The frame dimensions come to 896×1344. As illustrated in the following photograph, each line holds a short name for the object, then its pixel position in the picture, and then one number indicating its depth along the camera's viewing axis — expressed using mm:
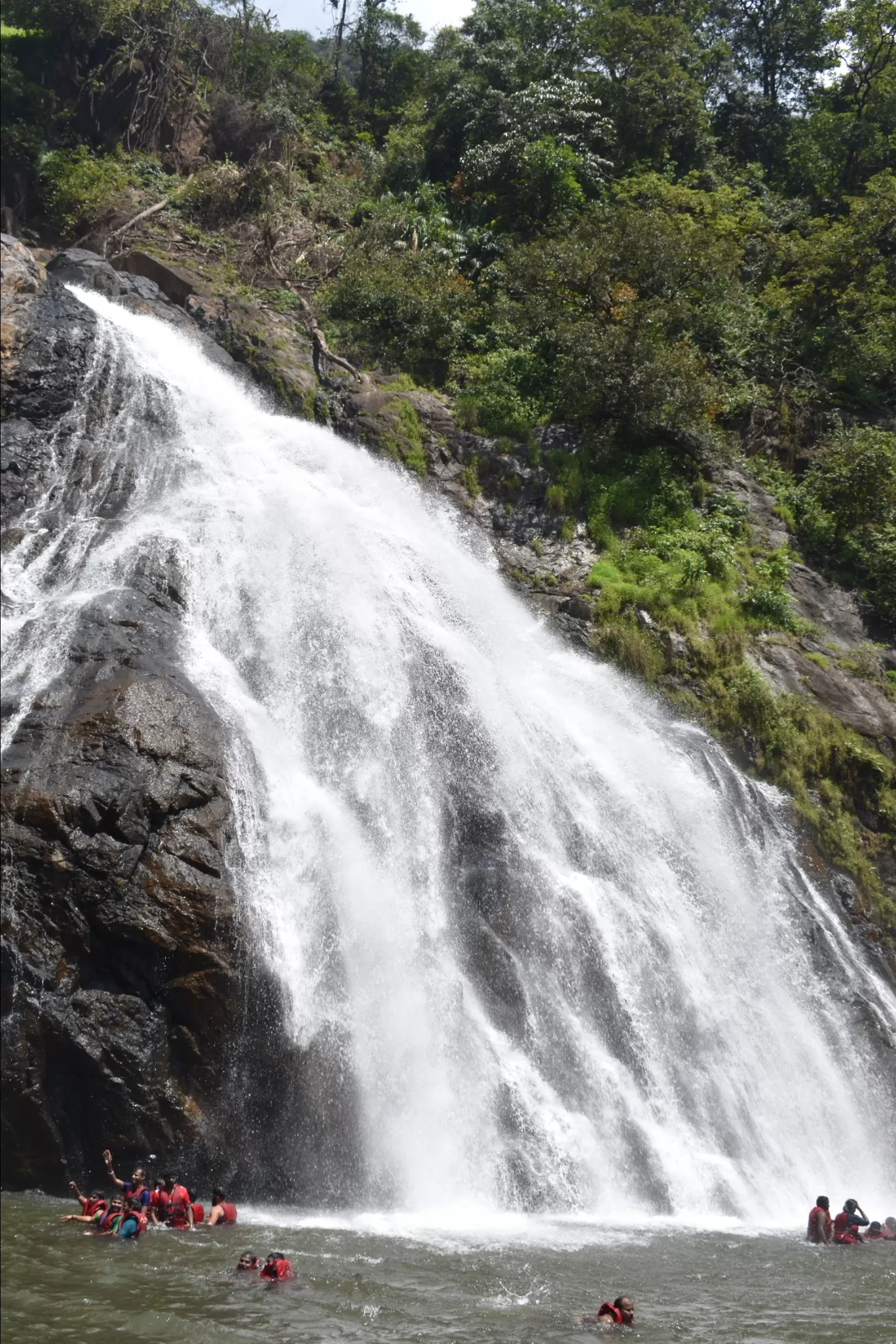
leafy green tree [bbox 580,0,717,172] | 33312
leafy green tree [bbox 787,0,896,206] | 33906
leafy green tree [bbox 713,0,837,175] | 38188
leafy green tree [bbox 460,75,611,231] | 29281
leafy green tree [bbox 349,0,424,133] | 39156
